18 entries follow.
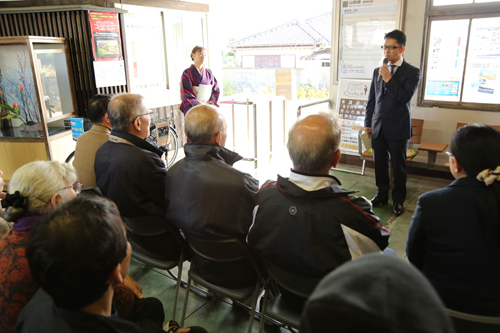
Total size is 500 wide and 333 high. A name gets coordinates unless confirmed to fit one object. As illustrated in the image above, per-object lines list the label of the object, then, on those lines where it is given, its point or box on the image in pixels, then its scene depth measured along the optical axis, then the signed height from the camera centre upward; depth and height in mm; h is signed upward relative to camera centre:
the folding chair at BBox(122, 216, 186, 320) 1908 -842
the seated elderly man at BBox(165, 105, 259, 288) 1673 -584
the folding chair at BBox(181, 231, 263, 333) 1606 -826
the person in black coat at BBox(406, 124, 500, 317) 1259 -572
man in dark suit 3199 -420
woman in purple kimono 4792 -94
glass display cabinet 3762 -237
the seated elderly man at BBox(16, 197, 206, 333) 815 -432
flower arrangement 3846 -161
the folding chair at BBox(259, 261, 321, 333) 1367 -831
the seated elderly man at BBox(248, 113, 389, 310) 1318 -536
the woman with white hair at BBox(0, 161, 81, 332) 1178 -497
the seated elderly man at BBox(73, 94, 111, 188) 2553 -462
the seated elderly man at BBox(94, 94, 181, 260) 1983 -626
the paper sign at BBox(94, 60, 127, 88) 4293 +38
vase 3898 -563
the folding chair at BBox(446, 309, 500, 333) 1206 -871
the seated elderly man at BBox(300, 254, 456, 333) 391 -255
